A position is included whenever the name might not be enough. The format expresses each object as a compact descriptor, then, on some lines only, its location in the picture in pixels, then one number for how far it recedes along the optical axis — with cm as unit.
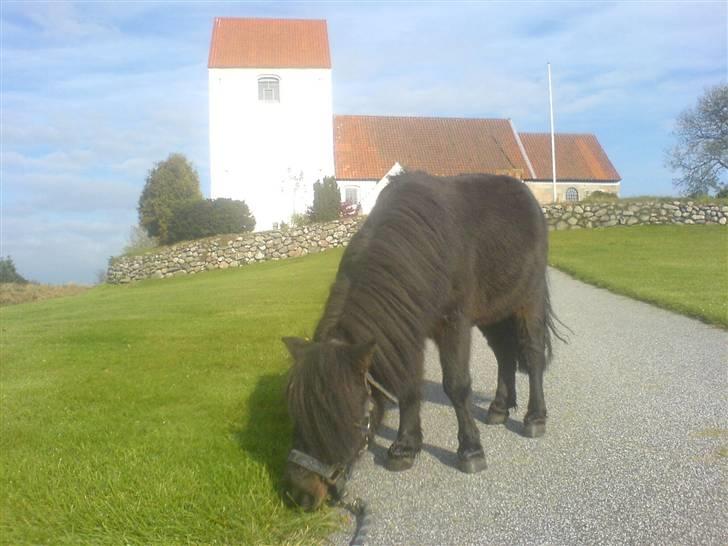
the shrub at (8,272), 3280
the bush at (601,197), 3098
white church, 3984
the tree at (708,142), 4566
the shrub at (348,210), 3327
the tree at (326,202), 3228
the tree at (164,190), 3656
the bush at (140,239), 4046
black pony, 333
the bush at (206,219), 3098
